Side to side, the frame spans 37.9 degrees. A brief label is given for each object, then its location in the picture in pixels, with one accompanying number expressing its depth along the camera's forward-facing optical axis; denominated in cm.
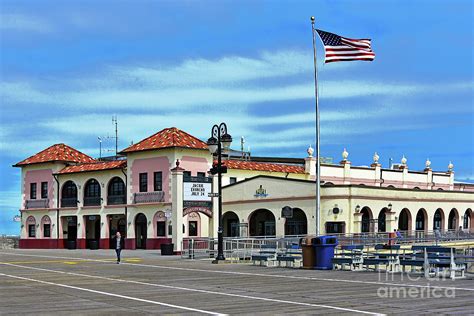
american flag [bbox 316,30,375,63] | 3105
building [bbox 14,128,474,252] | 4966
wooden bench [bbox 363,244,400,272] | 2416
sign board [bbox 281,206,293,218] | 4931
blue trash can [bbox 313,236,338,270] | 2642
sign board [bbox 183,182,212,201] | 4069
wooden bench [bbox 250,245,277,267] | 2981
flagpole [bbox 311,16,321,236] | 3472
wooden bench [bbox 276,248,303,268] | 2838
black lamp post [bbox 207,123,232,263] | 3238
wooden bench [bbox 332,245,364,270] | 2567
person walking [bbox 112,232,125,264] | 3403
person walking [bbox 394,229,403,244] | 4742
